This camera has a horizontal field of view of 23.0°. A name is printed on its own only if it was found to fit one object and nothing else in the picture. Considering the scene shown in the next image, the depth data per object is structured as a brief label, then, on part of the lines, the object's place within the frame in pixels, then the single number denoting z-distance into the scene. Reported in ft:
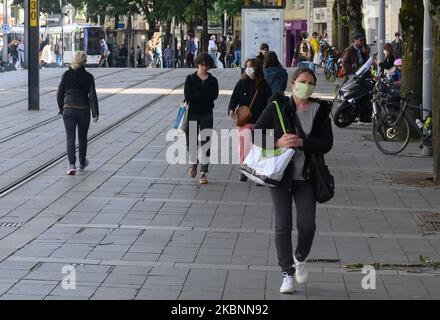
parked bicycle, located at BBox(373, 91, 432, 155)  57.82
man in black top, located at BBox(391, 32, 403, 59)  116.28
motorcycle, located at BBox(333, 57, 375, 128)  73.10
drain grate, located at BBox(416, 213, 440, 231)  36.45
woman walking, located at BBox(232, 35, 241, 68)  162.20
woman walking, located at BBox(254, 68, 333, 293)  26.32
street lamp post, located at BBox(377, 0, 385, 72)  94.48
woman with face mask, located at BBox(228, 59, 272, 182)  45.68
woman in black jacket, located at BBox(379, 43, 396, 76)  84.29
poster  100.73
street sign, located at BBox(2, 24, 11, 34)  212.02
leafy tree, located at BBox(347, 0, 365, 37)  109.29
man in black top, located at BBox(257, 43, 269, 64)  62.60
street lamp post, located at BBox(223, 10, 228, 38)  237.74
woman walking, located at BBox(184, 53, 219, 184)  45.50
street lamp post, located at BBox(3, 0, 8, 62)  207.84
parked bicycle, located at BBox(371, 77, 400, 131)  63.57
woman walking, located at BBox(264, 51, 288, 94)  53.88
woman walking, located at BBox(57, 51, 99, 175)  48.44
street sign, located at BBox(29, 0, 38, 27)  84.69
